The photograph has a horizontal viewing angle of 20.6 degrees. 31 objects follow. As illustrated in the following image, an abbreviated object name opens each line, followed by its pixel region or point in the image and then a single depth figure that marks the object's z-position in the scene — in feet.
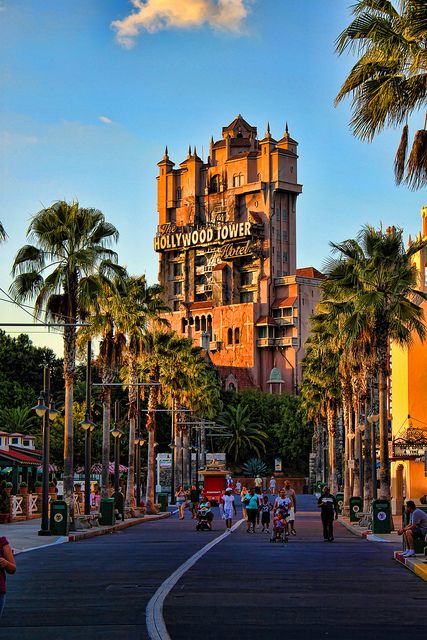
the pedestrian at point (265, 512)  142.74
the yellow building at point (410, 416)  193.57
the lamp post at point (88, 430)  145.89
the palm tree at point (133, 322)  184.27
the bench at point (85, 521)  137.59
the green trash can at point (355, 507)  161.64
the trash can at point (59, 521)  122.11
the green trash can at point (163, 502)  231.09
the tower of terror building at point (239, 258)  530.68
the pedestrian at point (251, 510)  141.59
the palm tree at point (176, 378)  215.31
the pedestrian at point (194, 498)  185.85
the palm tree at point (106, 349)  171.01
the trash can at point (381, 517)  127.34
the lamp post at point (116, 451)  178.19
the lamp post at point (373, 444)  150.92
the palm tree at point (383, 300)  136.05
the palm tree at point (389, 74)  68.18
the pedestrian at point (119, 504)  168.77
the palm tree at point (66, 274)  134.72
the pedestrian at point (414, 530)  84.69
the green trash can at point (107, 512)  150.82
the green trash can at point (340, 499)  217.05
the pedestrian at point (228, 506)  151.02
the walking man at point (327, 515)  115.55
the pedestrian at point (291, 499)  126.52
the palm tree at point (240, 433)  451.12
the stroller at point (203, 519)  147.74
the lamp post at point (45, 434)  122.62
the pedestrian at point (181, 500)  190.70
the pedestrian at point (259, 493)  146.92
